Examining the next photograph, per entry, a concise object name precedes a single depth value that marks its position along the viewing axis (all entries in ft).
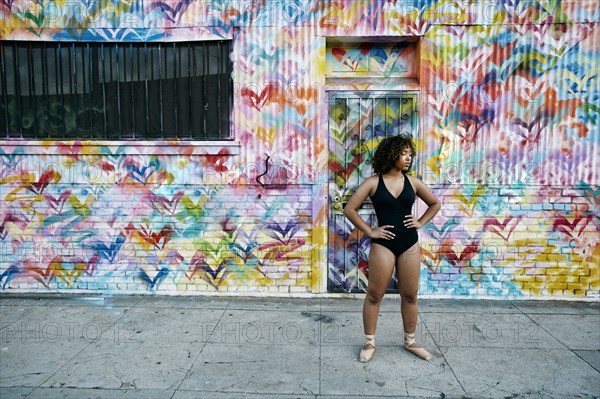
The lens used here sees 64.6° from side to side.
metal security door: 18.37
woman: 12.80
